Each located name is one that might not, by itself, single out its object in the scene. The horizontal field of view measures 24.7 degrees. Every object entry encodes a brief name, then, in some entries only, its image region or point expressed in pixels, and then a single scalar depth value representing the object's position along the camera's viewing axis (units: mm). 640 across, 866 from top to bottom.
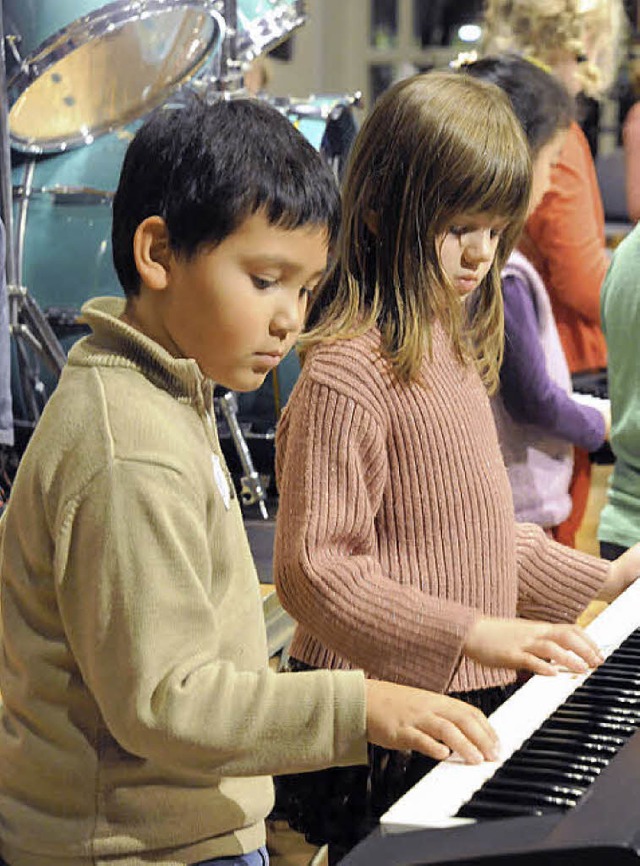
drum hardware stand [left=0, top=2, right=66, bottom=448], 3211
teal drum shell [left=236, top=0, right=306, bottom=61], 3688
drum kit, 3545
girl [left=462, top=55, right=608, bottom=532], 2373
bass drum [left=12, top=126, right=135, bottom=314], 3635
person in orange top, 3043
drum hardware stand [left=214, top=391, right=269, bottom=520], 3516
